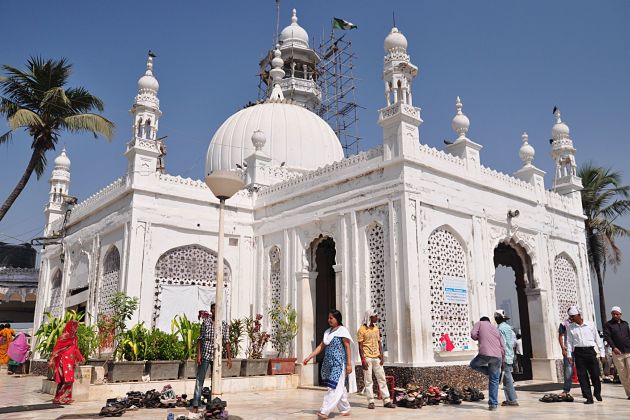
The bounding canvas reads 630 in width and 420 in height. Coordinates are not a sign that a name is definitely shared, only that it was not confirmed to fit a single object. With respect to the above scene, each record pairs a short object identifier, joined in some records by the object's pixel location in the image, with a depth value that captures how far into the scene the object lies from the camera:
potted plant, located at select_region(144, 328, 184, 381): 10.73
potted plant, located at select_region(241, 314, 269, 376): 11.88
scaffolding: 28.56
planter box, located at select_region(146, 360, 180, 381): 10.70
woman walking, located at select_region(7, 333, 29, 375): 16.81
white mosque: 11.48
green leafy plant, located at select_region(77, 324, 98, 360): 11.36
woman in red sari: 9.25
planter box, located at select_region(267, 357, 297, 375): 12.38
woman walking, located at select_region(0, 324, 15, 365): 17.48
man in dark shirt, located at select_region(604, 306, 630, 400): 9.27
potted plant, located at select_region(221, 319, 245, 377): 11.61
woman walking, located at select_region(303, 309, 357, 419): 7.19
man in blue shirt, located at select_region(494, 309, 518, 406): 8.67
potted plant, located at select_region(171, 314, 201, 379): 11.05
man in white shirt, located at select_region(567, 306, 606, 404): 8.75
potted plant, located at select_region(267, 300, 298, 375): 12.58
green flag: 23.07
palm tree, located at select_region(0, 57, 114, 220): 12.94
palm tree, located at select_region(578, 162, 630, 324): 19.77
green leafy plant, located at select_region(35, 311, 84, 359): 11.05
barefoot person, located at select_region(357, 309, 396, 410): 8.68
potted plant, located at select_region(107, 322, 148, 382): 10.34
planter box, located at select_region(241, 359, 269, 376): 11.84
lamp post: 7.11
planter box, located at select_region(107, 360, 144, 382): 10.31
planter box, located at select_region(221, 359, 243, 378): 11.57
